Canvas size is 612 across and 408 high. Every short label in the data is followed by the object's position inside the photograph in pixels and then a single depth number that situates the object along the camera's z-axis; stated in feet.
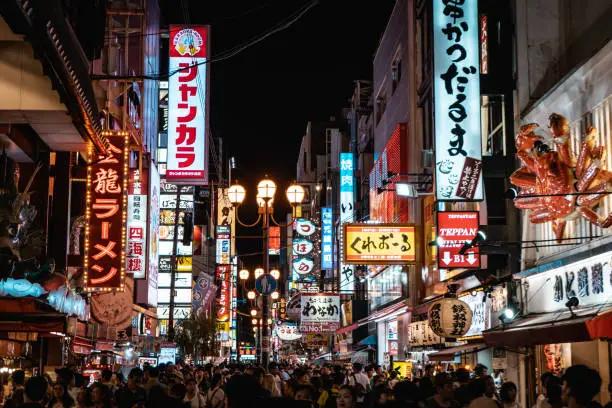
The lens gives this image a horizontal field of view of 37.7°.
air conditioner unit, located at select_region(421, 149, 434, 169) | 99.81
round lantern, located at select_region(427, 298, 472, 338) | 69.87
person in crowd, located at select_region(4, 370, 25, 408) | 38.55
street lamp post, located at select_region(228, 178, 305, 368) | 95.66
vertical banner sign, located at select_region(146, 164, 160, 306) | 158.10
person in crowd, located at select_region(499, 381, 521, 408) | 39.96
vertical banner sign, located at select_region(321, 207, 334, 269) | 195.17
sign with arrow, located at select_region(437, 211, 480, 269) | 76.02
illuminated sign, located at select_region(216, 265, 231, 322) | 230.75
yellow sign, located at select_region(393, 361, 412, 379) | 104.47
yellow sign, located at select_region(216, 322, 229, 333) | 218.13
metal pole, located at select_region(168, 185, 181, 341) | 119.44
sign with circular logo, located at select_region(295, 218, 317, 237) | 167.63
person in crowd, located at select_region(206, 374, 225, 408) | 49.21
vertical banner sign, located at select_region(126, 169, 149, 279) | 137.59
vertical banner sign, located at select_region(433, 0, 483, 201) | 71.67
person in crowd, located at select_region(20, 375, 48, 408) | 32.27
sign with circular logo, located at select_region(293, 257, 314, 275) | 169.78
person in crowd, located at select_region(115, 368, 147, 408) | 40.88
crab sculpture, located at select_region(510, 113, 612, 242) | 53.36
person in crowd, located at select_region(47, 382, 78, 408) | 40.60
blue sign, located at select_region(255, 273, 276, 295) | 124.24
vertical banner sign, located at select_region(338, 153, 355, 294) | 177.17
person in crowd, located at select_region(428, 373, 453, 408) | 34.24
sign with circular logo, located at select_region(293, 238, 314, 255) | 169.68
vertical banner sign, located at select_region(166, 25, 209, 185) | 100.63
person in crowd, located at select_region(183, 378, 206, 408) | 51.49
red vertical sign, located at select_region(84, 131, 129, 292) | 80.02
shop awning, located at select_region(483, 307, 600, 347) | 44.32
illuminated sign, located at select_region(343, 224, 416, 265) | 94.73
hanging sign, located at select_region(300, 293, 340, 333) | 130.62
